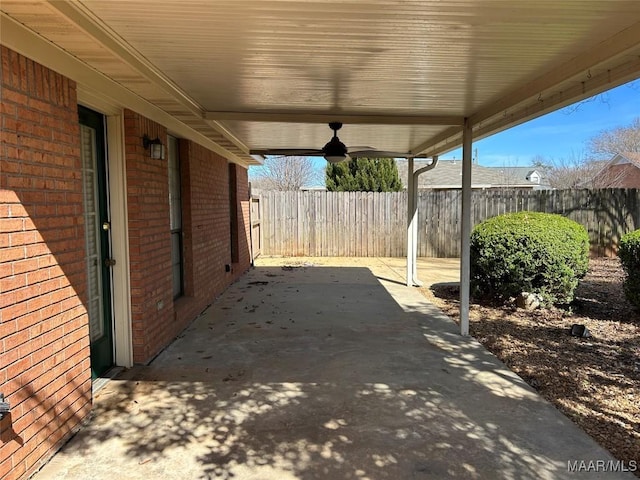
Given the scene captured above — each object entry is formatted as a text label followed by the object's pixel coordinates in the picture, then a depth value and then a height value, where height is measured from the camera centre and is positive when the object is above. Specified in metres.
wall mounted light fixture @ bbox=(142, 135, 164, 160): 4.12 +0.61
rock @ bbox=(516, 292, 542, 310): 6.14 -1.34
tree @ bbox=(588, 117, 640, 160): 23.20 +3.64
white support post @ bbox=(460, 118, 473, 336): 5.16 -0.26
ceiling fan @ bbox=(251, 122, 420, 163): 5.59 +0.85
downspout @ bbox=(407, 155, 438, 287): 8.31 -0.44
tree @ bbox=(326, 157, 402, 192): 16.95 +1.31
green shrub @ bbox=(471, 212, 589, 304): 6.06 -0.70
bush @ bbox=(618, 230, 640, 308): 5.38 -0.72
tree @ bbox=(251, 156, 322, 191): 31.12 +2.60
